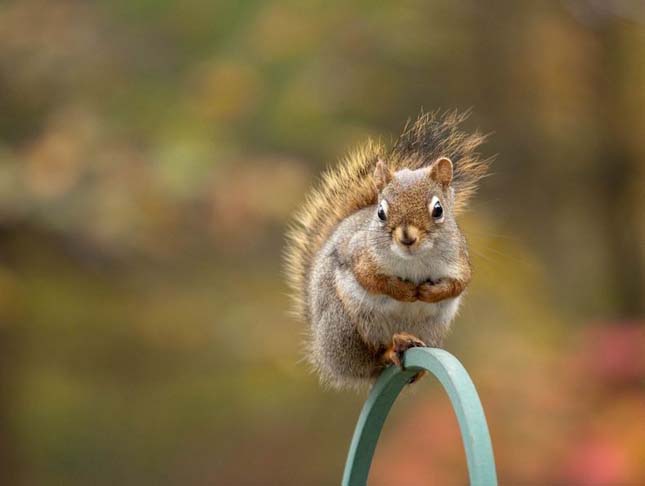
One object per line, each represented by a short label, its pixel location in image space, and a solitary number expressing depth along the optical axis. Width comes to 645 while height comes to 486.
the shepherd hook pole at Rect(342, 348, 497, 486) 4.05
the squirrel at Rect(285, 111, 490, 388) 4.19
